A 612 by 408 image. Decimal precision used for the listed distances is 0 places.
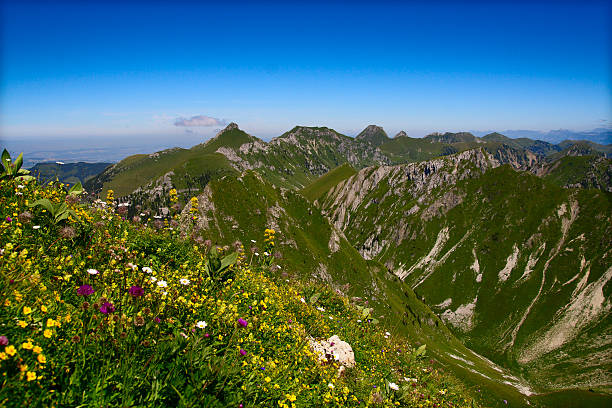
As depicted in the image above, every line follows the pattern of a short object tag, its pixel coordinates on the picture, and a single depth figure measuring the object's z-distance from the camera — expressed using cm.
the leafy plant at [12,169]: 843
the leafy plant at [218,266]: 778
